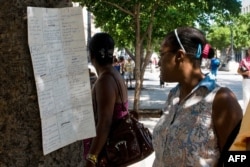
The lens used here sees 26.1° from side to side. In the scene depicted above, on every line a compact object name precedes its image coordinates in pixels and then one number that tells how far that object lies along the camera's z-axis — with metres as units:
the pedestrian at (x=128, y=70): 26.85
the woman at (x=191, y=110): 2.59
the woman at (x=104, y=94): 3.46
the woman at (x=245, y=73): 10.74
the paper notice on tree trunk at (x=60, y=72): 2.43
